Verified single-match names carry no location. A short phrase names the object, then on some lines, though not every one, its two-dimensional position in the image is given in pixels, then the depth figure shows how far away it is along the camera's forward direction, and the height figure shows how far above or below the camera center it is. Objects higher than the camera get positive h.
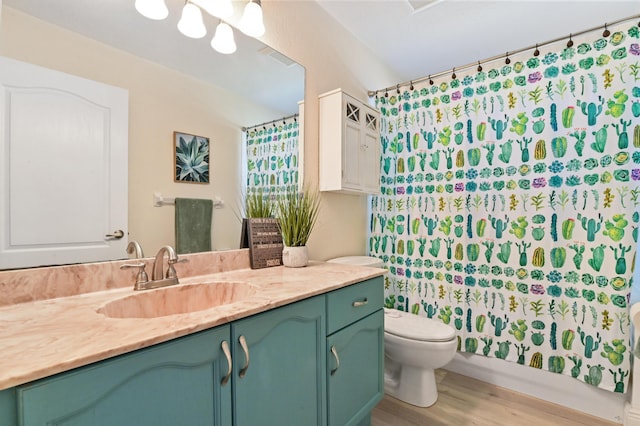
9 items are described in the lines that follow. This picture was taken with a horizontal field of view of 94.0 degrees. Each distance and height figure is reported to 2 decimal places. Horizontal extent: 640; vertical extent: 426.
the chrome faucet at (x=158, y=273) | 1.06 -0.23
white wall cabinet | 1.86 +0.44
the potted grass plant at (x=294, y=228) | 1.55 -0.08
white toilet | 1.62 -0.79
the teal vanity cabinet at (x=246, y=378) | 0.56 -0.43
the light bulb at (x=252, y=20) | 1.41 +0.92
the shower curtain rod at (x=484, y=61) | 1.48 +0.93
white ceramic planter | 1.54 -0.23
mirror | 0.95 +0.53
